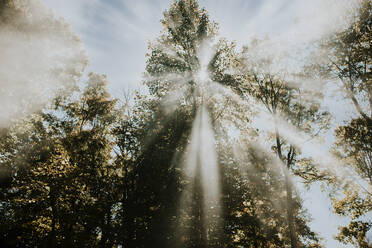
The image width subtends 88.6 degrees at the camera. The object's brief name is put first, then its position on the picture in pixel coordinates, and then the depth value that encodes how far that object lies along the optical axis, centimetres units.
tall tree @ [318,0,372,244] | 1295
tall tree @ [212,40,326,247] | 1630
